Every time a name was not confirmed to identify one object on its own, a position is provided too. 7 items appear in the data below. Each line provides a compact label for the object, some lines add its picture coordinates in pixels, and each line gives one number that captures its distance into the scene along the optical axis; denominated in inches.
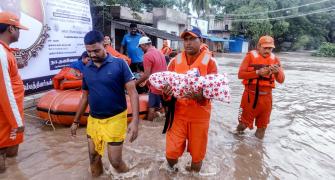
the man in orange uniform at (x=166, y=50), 489.4
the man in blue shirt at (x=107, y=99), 131.4
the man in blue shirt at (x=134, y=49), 334.3
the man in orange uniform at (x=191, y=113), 143.6
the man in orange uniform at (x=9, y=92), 134.0
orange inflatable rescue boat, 218.8
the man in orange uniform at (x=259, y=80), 200.2
